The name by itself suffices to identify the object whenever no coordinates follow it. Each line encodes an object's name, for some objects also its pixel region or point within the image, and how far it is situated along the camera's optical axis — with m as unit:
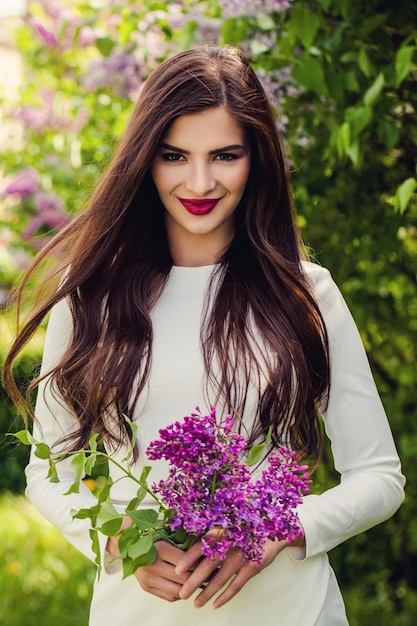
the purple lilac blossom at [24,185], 3.91
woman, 1.83
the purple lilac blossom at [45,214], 3.86
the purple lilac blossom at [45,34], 4.22
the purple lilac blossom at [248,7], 2.60
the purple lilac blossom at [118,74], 3.29
